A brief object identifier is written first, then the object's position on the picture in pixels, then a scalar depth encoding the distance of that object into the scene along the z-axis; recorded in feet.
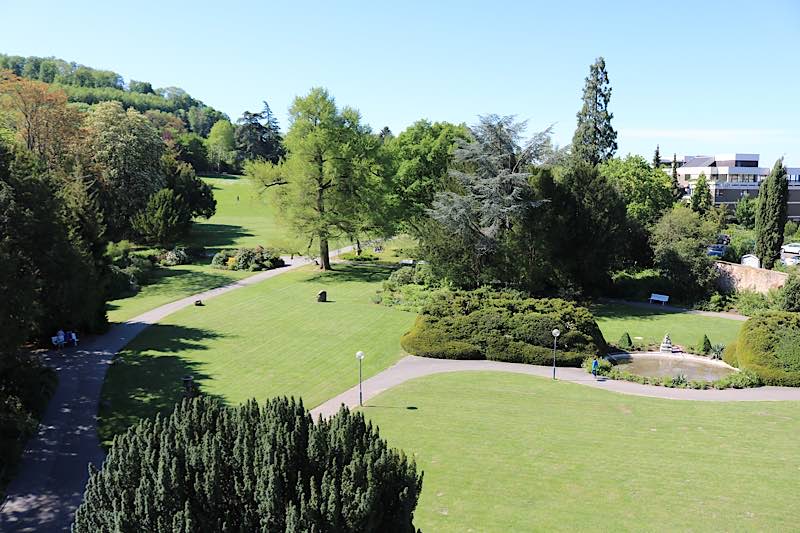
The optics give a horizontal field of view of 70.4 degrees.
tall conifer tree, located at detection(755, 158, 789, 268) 142.00
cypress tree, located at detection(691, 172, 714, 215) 222.48
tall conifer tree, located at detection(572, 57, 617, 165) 201.87
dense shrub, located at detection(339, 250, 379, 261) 182.50
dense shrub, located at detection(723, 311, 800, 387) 76.95
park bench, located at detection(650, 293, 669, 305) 127.37
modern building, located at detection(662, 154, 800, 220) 281.13
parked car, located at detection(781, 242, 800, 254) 176.14
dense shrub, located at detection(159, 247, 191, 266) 162.20
